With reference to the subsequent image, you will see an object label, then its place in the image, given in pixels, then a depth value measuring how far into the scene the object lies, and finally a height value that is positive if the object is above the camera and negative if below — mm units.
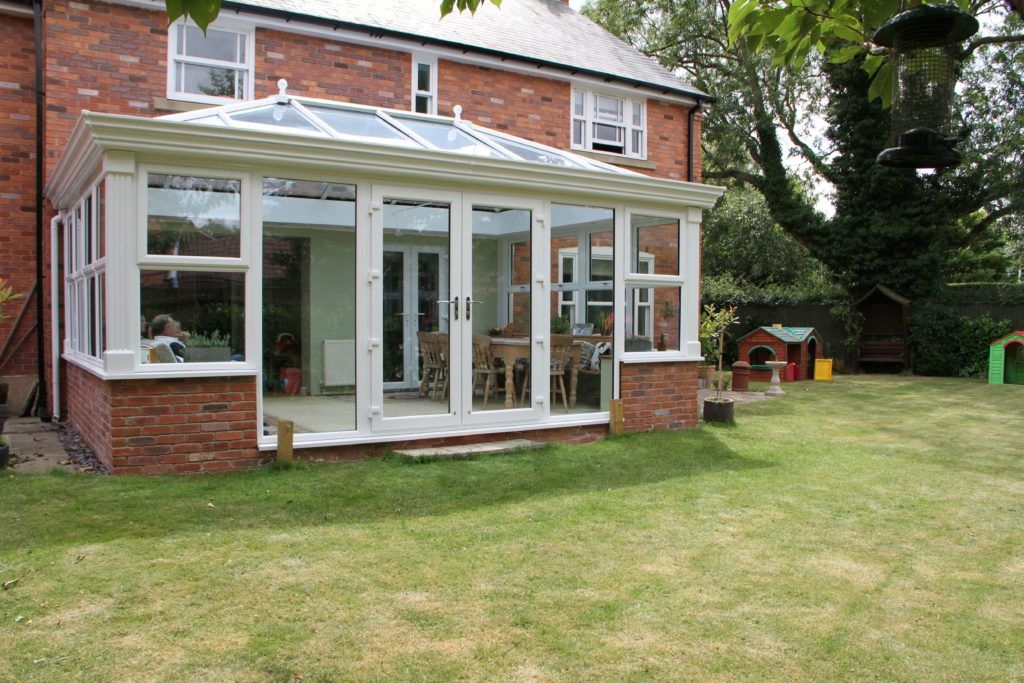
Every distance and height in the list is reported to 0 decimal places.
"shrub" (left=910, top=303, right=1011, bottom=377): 16469 -307
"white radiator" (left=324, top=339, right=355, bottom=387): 6535 -347
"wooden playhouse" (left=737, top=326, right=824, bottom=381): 15875 -457
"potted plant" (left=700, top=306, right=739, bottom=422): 8914 -990
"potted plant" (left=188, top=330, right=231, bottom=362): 5957 -222
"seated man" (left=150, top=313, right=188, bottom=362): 5828 -113
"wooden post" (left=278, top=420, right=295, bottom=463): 6148 -977
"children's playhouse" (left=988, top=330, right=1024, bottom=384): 14945 -676
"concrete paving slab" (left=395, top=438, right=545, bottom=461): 6504 -1129
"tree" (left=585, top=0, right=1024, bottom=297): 17672 +4378
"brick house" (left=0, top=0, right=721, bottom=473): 5840 +618
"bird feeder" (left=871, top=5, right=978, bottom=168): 3301 +1164
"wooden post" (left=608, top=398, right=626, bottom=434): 7762 -940
